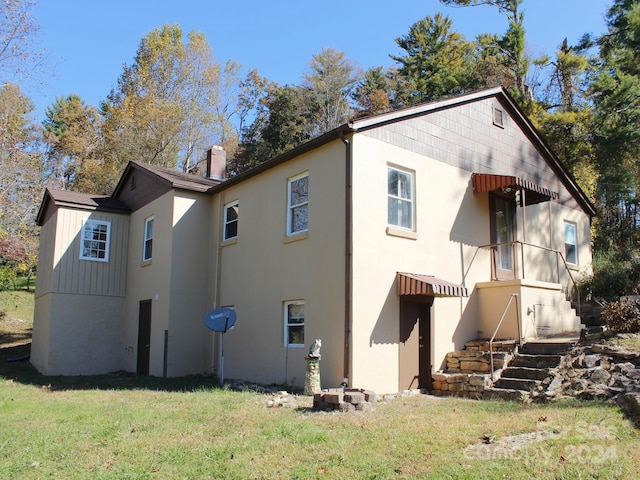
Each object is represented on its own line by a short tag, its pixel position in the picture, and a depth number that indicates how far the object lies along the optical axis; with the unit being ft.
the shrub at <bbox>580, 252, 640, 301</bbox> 49.08
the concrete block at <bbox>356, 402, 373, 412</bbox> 28.58
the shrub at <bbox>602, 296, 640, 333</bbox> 38.06
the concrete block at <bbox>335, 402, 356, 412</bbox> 28.32
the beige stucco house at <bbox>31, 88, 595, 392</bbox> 37.63
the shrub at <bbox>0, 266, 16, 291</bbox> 96.27
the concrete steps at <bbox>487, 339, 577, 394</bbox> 33.24
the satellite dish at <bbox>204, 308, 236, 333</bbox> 42.50
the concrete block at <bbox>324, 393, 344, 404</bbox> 28.37
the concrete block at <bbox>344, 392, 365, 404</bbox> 28.60
